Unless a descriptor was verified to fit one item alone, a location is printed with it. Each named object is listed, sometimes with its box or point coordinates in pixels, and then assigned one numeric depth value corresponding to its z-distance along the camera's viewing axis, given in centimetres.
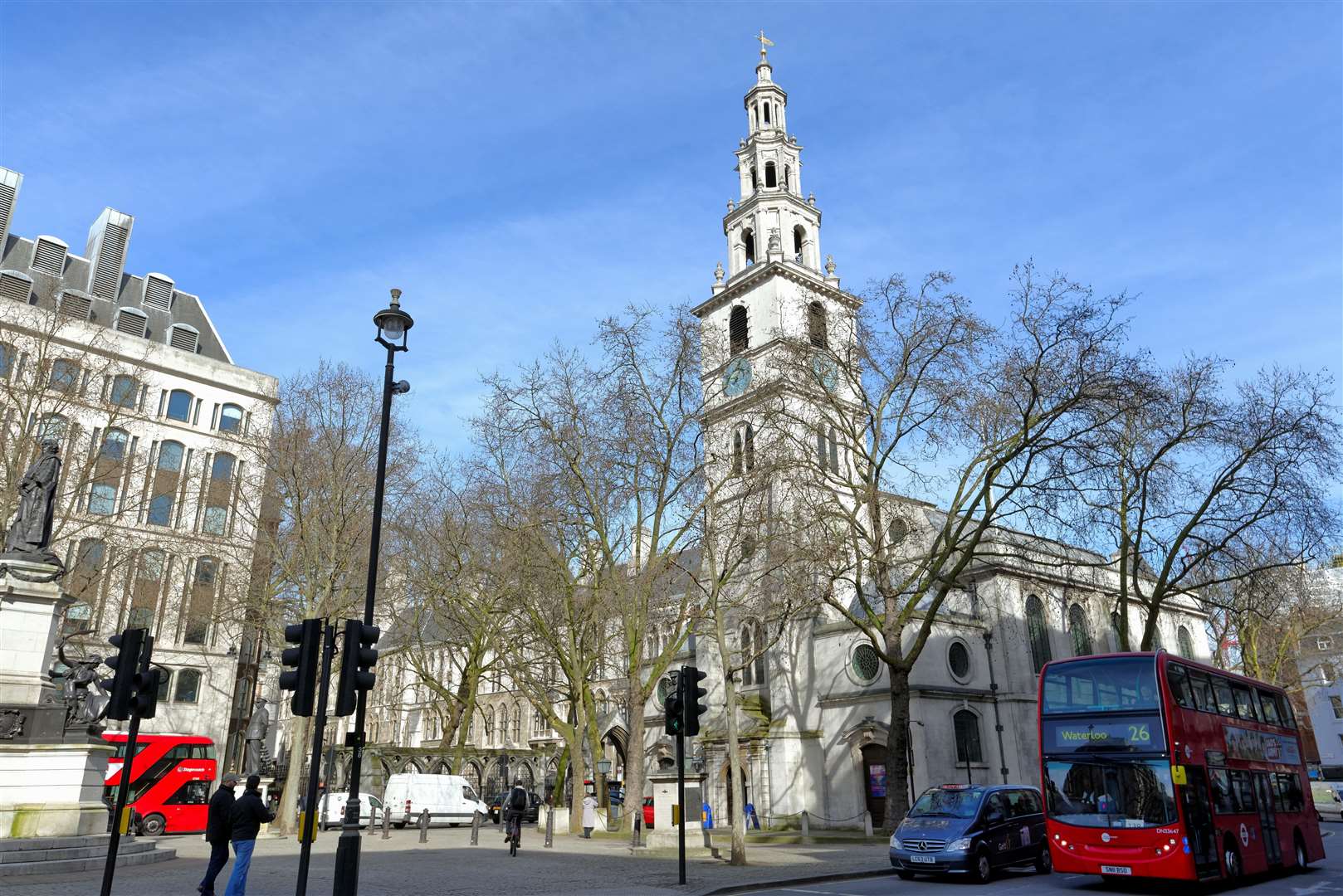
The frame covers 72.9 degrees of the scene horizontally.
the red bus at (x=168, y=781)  2803
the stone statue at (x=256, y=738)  2875
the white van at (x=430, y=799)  3631
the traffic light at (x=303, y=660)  996
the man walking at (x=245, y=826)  1109
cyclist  2073
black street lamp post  984
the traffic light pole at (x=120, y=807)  900
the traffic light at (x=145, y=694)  967
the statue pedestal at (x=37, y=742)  1479
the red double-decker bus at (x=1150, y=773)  1405
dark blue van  1653
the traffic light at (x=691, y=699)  1484
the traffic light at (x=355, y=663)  1023
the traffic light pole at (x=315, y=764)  967
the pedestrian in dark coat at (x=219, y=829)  1142
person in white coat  2848
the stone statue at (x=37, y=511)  1684
